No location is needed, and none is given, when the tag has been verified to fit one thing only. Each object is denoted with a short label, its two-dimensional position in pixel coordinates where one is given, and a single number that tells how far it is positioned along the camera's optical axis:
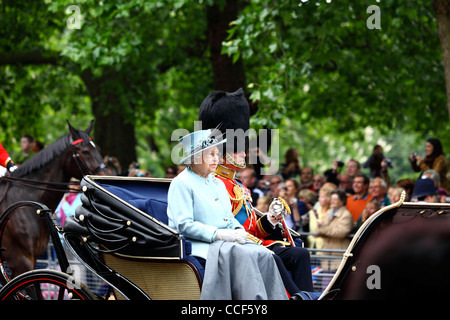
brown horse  15.03
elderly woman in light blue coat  9.41
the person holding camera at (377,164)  23.50
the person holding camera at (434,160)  21.28
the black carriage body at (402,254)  8.66
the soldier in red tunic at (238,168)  11.50
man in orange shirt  19.59
